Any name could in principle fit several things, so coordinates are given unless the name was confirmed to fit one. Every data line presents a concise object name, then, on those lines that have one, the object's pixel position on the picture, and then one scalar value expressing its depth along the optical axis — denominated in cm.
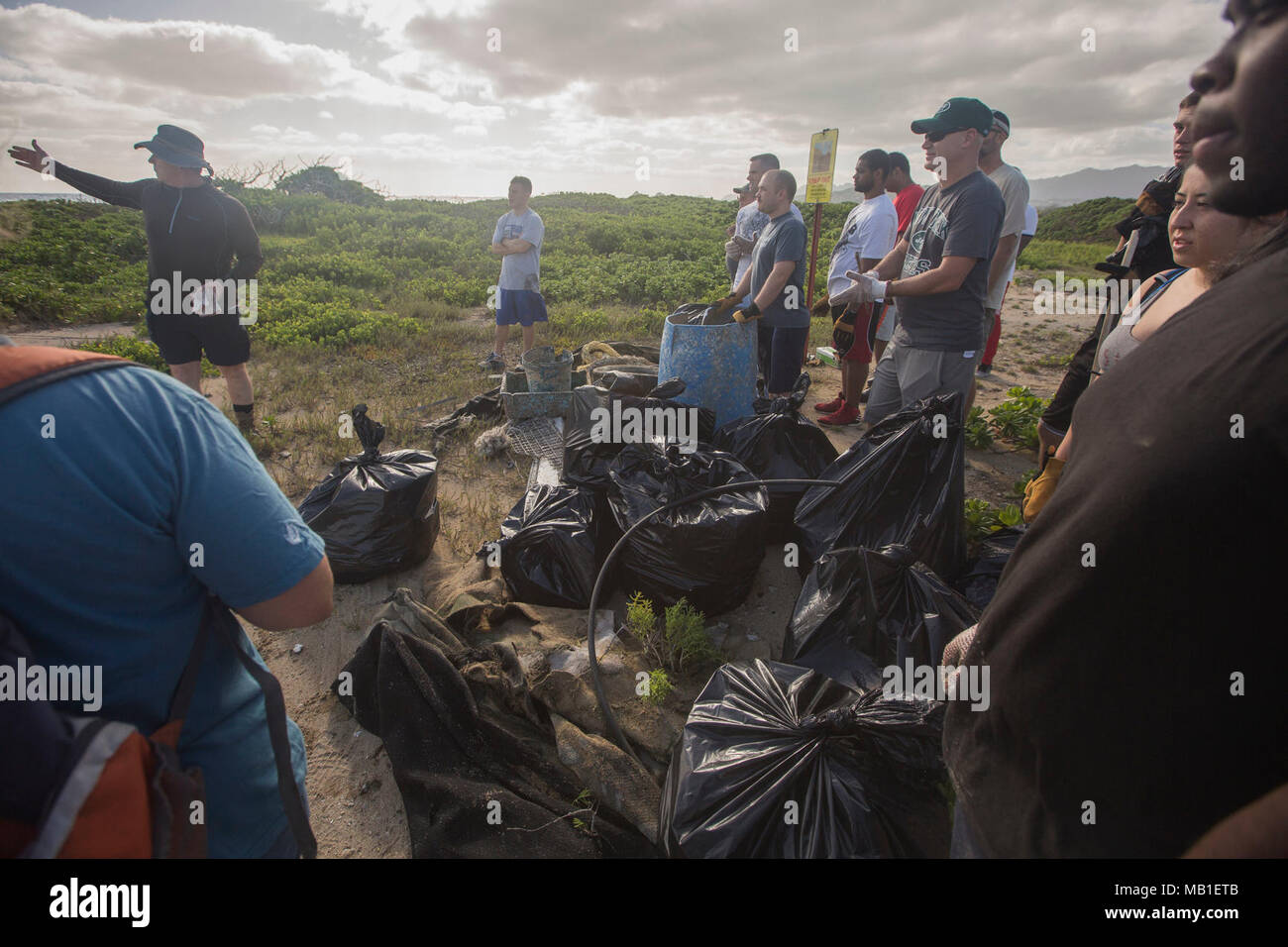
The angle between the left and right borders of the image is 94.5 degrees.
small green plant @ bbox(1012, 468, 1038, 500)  328
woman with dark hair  147
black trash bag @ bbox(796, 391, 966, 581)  237
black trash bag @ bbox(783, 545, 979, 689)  193
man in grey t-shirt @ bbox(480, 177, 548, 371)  567
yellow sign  496
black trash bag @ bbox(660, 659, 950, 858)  134
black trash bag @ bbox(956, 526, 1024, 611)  226
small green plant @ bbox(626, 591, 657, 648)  235
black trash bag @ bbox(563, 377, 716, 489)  290
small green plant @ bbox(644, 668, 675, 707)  217
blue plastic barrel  333
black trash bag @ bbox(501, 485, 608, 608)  264
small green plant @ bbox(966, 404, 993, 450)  429
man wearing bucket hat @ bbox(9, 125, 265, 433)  360
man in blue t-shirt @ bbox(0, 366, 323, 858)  76
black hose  189
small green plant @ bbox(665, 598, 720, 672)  231
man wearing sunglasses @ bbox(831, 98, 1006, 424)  272
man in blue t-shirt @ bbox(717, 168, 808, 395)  372
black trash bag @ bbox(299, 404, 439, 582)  282
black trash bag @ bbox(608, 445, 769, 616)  244
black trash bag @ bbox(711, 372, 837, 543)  300
